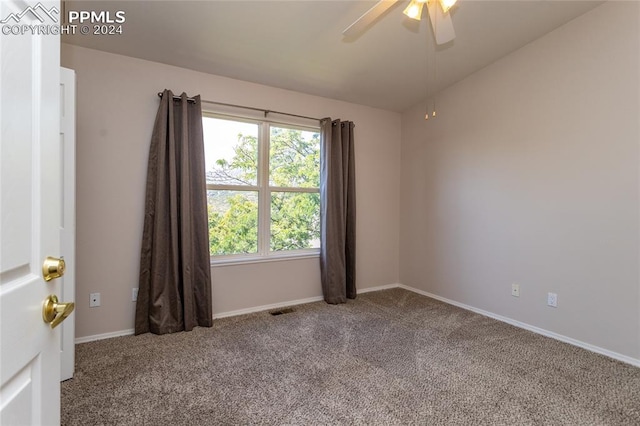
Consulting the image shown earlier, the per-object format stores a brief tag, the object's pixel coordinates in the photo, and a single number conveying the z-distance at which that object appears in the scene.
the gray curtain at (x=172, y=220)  2.79
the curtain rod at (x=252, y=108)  2.92
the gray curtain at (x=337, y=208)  3.75
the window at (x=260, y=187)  3.29
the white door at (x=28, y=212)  0.64
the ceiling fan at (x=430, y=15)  1.86
